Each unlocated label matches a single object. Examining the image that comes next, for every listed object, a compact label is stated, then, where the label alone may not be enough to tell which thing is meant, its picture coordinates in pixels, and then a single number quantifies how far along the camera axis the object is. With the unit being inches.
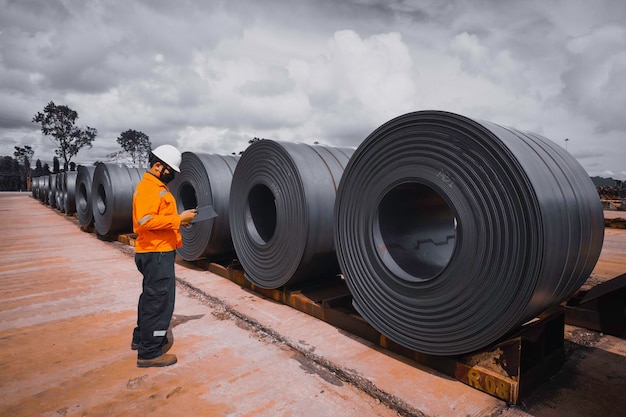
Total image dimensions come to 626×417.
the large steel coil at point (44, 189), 909.7
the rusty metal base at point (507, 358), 91.7
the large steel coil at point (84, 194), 403.5
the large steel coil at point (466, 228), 87.0
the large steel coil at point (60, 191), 621.5
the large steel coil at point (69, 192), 568.1
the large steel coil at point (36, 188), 1166.6
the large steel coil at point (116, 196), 337.1
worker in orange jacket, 113.8
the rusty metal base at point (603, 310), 128.0
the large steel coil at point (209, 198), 221.0
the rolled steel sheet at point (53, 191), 750.7
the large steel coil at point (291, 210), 155.3
